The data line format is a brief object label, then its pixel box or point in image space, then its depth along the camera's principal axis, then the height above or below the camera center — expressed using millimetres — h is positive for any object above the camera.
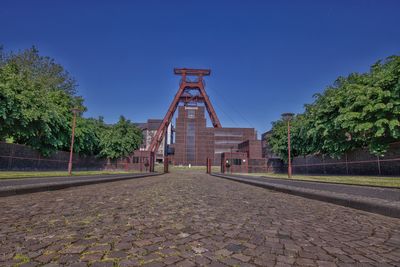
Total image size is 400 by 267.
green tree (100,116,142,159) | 41438 +3904
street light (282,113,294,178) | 19903 +3826
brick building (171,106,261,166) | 107812 +10879
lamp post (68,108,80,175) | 20758 +4269
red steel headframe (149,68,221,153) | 92000 +28624
